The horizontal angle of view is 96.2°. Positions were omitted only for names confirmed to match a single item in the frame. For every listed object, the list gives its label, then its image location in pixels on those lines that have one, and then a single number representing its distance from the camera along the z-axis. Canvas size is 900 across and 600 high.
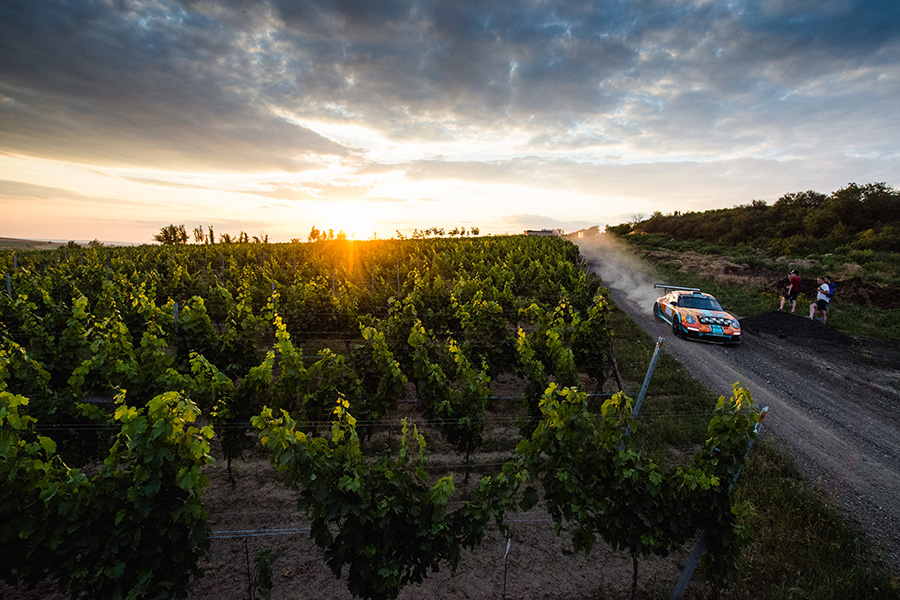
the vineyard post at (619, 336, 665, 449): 6.49
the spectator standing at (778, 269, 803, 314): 16.89
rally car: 14.19
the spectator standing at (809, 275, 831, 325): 15.73
